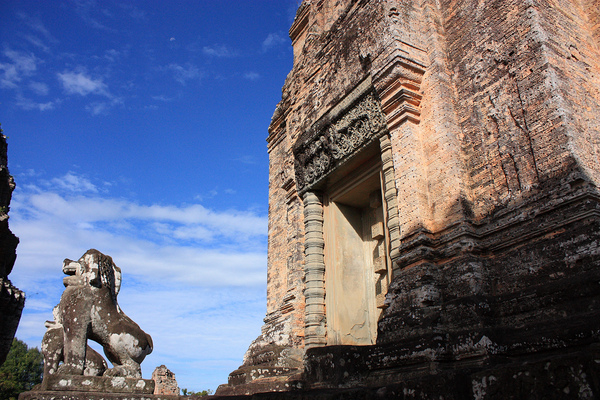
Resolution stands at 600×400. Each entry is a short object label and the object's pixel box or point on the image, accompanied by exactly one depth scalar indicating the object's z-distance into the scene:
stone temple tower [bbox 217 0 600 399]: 4.45
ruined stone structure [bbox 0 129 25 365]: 17.44
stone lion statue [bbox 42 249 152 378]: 5.91
